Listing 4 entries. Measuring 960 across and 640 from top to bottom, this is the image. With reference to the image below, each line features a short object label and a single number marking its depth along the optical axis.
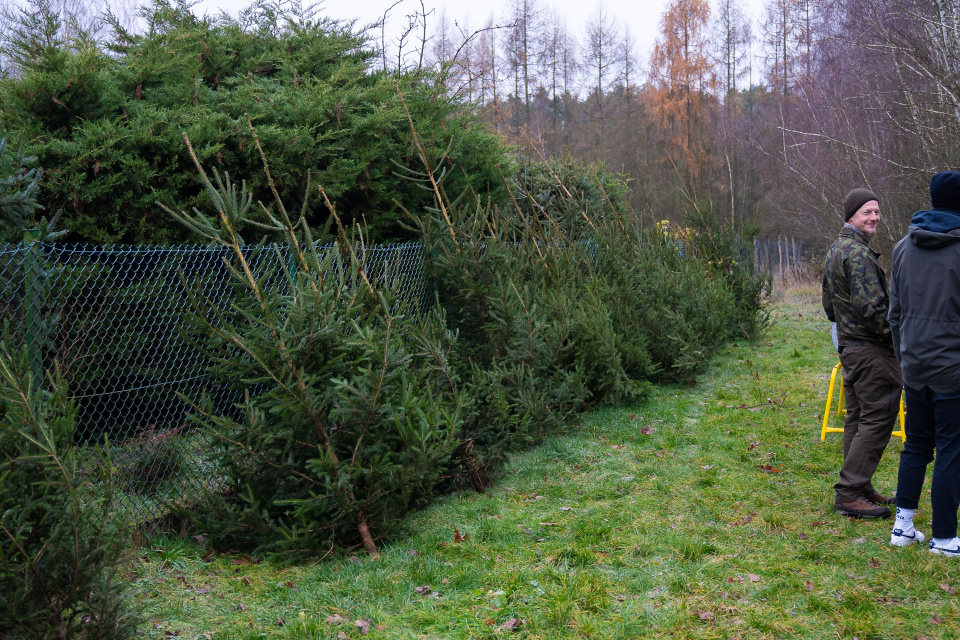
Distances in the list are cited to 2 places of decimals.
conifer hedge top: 5.52
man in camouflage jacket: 4.56
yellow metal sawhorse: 6.18
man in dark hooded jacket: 3.81
